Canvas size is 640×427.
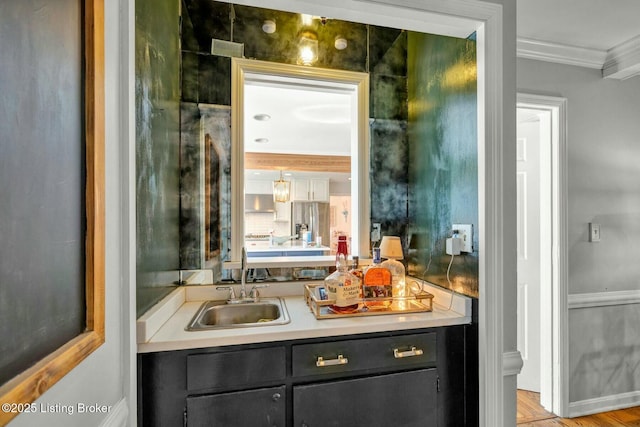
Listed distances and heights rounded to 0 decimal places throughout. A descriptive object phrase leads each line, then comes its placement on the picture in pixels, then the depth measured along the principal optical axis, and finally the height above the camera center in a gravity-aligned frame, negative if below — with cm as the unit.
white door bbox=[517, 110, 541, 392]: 239 -28
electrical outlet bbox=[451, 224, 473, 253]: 138 -11
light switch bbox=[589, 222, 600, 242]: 221 -14
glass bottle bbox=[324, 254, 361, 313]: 140 -36
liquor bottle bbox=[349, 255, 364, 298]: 156 -30
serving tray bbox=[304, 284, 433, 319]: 139 -45
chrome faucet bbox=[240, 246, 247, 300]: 163 -34
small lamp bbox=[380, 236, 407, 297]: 162 -27
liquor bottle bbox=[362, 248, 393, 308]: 153 -35
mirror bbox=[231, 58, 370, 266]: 179 +79
